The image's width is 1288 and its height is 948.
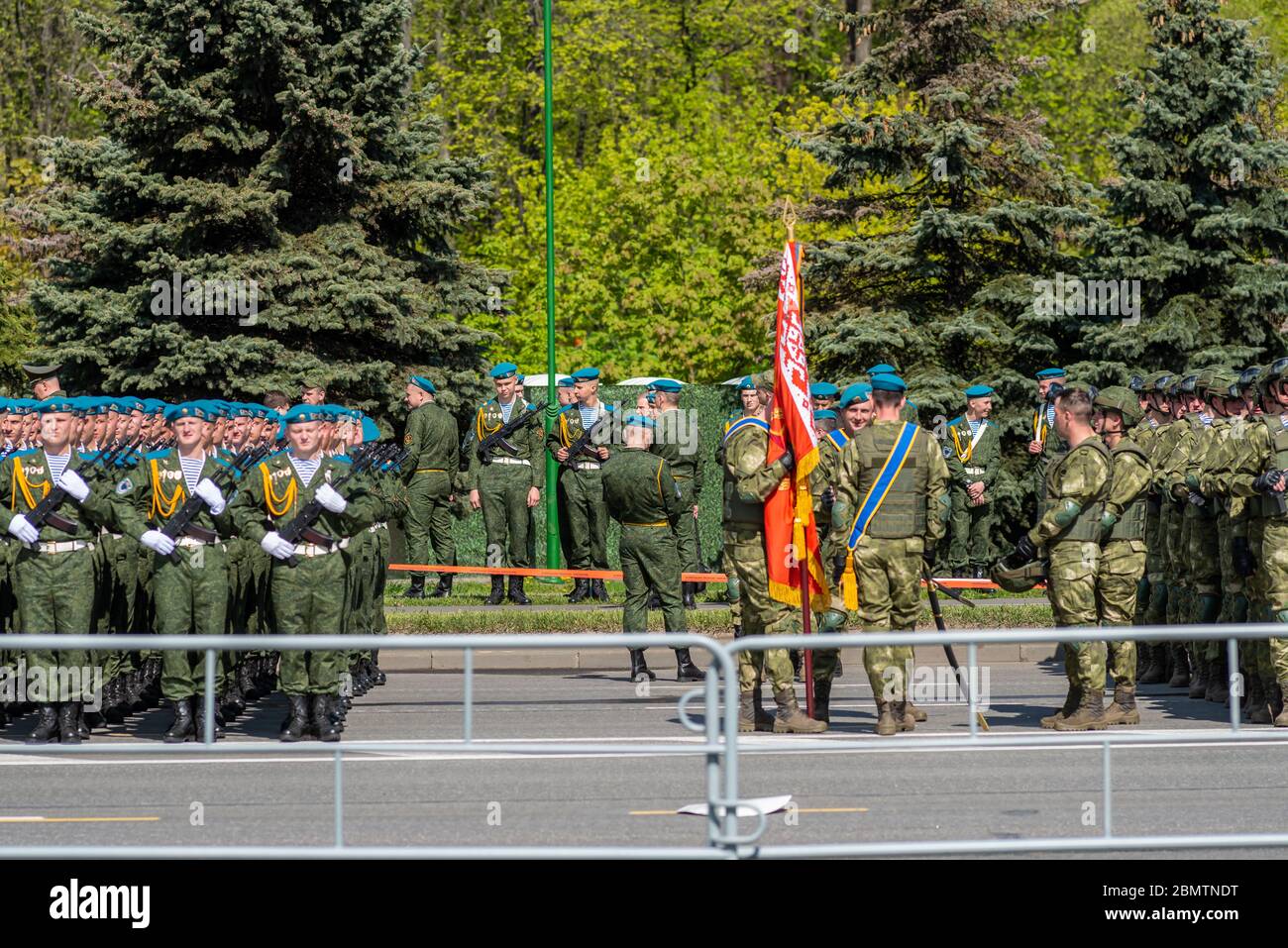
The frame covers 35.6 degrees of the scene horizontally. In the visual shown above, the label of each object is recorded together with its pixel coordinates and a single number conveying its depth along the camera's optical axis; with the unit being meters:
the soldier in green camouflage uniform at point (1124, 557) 13.48
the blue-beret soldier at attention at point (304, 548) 13.38
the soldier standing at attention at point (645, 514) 16.02
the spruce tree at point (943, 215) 27.20
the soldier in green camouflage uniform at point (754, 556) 13.60
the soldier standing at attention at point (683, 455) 16.97
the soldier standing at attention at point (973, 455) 23.70
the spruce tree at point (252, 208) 26.05
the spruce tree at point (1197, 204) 26.31
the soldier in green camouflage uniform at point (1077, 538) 13.34
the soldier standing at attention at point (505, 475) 22.05
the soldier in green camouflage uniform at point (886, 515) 13.39
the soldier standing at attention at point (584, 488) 21.72
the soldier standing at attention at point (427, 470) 22.25
